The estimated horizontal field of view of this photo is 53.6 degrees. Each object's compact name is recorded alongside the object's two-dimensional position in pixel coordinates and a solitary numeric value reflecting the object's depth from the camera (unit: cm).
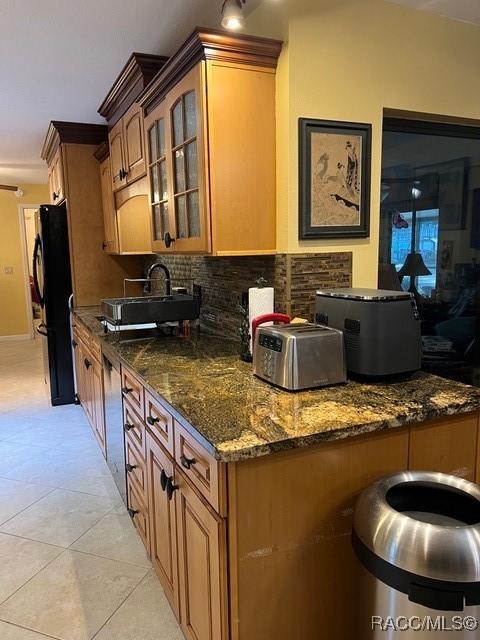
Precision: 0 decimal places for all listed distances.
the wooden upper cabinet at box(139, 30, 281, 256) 188
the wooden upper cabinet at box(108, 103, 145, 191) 277
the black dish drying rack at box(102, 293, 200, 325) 258
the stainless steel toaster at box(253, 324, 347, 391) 153
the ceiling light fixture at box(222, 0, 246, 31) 167
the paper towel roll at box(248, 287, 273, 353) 197
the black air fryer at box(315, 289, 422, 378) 158
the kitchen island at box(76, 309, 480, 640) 122
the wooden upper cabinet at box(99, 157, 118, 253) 375
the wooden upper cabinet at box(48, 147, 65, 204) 405
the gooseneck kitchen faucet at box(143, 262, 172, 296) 319
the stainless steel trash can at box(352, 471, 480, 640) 103
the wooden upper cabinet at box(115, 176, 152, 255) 344
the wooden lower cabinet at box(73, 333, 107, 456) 295
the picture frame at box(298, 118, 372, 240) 199
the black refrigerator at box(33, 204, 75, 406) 402
